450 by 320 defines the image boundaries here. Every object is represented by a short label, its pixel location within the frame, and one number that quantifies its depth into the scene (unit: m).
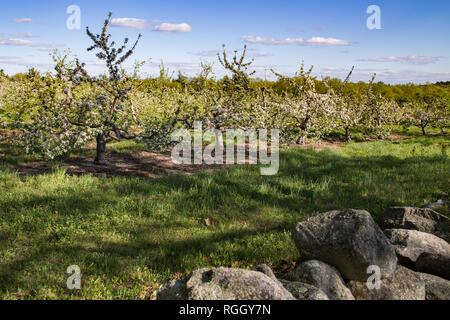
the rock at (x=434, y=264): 4.30
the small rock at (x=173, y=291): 3.28
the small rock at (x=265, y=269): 3.77
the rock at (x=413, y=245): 4.64
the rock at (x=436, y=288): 3.85
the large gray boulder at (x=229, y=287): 3.09
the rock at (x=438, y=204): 6.80
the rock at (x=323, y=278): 3.76
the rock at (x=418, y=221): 5.48
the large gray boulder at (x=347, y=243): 3.96
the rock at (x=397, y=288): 3.79
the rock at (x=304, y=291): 3.38
